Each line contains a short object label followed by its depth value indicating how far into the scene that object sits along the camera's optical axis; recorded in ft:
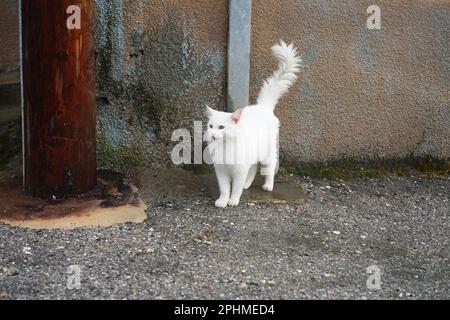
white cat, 15.14
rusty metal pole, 14.60
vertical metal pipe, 17.16
